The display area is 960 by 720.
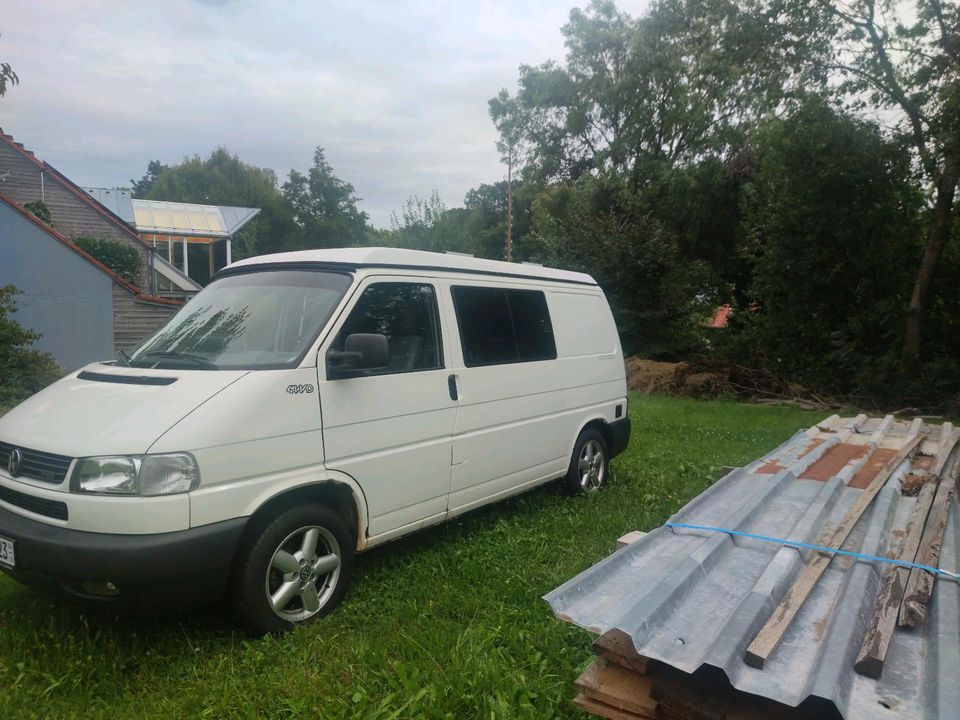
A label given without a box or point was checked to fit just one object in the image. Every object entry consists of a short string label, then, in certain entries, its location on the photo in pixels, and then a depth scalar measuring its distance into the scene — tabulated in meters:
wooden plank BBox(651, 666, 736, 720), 2.28
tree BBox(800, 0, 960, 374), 12.56
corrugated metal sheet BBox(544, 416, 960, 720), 2.17
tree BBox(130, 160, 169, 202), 77.31
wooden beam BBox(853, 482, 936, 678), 2.25
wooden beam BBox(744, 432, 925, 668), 2.30
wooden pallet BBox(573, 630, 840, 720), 2.26
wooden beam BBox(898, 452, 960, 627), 2.54
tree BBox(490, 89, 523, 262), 31.14
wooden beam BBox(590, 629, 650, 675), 2.43
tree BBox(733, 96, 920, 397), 14.01
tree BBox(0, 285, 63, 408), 9.71
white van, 3.15
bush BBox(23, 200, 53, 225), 18.95
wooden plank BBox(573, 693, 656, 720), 2.38
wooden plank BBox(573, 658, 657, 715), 2.39
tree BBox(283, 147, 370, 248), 62.84
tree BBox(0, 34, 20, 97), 7.52
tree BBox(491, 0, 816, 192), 18.84
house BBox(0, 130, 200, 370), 14.32
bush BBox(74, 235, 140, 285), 19.59
